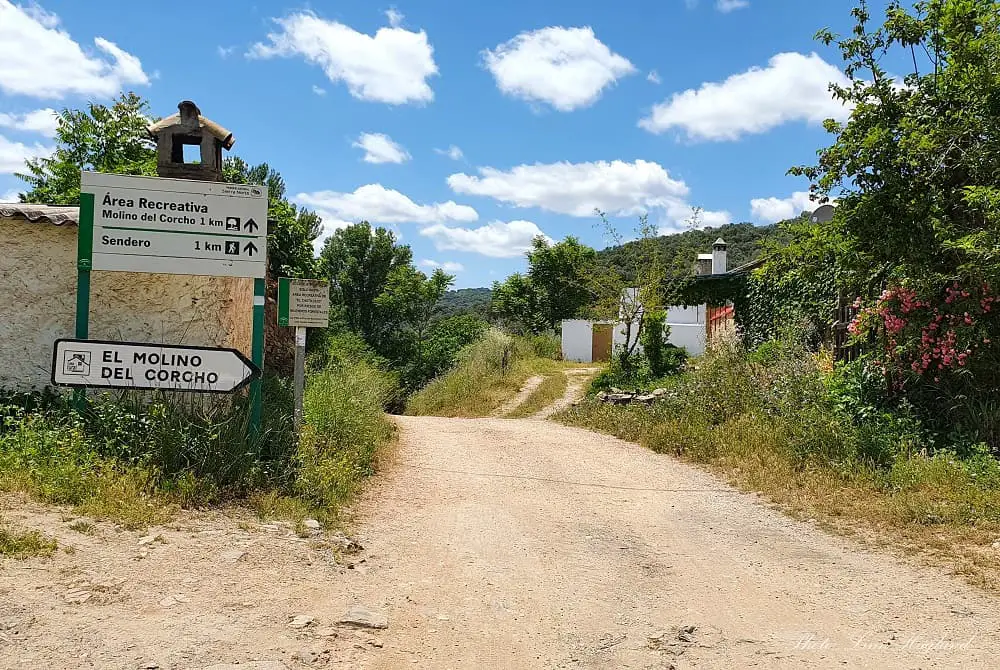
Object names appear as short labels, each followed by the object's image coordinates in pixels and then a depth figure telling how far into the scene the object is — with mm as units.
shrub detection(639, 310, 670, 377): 18516
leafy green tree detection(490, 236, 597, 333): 45656
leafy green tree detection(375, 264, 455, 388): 35750
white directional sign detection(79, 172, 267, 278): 7008
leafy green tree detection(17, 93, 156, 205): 18906
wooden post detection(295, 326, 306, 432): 7226
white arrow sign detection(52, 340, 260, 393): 6738
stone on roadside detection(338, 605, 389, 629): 4215
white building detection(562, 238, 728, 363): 29031
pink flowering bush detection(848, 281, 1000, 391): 8164
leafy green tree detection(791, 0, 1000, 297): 7570
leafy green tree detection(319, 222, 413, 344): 37344
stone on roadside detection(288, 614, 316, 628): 4094
